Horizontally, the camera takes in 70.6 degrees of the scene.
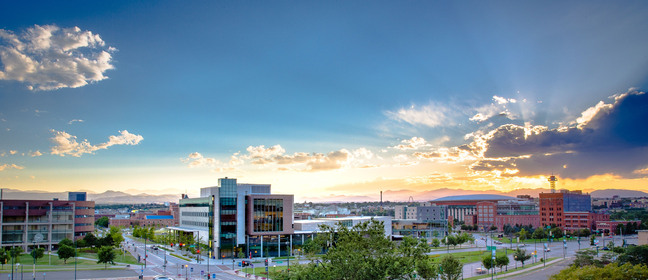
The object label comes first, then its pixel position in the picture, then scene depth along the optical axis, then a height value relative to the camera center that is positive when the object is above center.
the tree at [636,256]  66.44 -11.16
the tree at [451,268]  56.53 -11.05
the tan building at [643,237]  80.88 -10.17
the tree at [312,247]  91.38 -13.86
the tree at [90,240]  103.06 -13.91
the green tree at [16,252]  76.80 -12.55
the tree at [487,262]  75.00 -13.52
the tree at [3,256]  76.06 -13.06
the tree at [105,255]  76.12 -12.77
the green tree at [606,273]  36.44 -7.76
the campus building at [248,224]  95.31 -9.62
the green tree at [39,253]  79.09 -12.98
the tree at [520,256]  84.50 -14.09
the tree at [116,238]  102.19 -13.29
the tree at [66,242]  91.04 -12.71
